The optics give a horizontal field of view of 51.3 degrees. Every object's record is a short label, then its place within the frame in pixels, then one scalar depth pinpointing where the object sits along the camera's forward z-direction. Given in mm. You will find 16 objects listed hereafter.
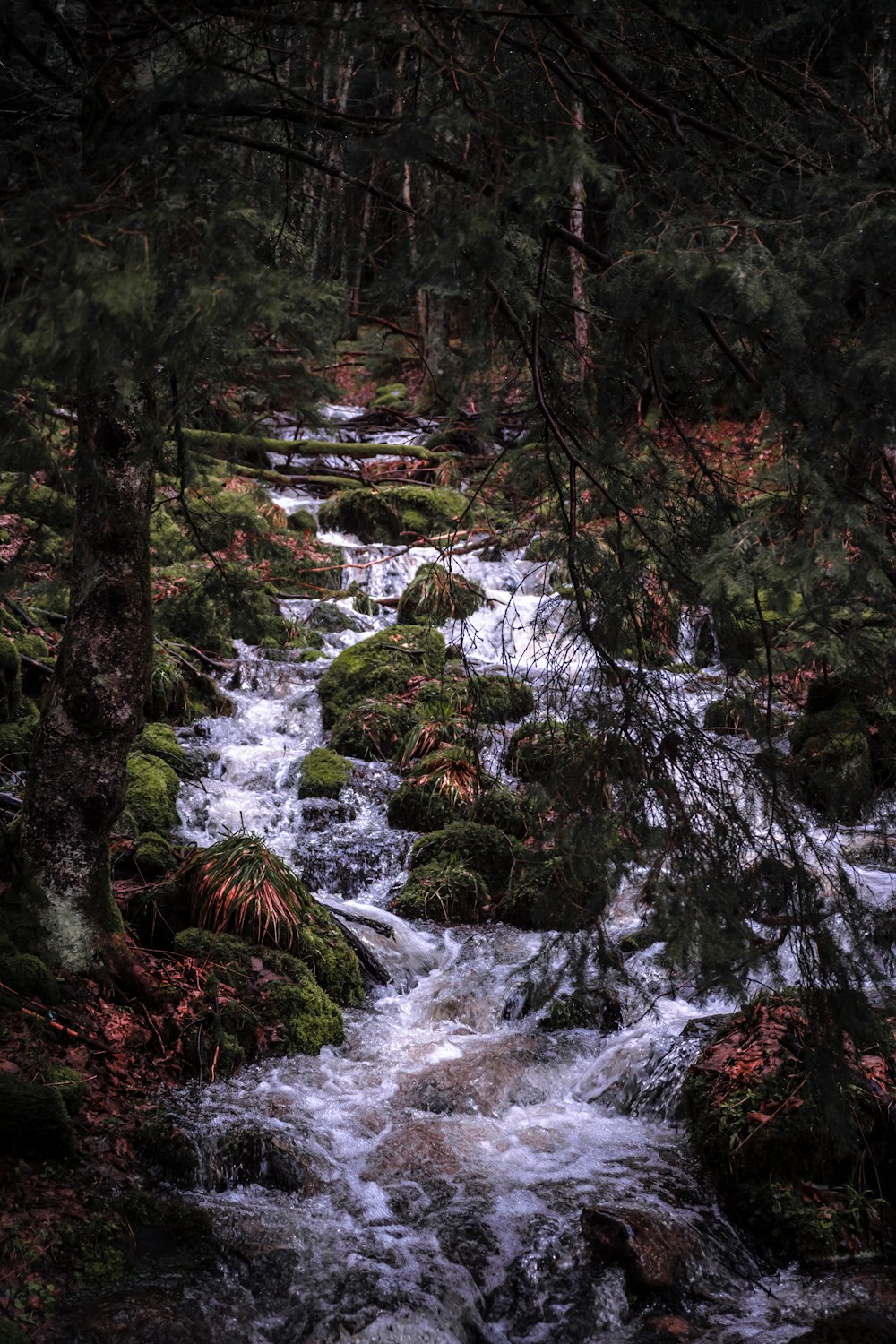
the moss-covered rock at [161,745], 8898
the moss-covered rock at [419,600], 12895
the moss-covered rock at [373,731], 10422
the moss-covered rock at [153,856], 6309
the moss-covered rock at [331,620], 13609
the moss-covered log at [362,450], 17406
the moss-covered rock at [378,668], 11273
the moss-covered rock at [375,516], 16141
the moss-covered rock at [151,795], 7527
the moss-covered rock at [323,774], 9461
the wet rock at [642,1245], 3850
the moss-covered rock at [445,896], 8008
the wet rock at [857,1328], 3451
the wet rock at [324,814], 9031
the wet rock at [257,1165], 4324
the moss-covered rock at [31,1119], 3543
